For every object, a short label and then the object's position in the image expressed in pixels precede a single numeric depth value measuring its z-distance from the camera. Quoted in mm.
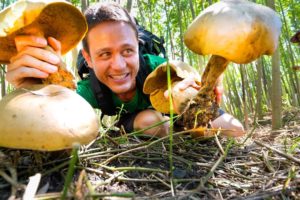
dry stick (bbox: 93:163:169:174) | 231
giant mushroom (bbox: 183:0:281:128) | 263
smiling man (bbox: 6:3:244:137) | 443
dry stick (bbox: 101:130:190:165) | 259
